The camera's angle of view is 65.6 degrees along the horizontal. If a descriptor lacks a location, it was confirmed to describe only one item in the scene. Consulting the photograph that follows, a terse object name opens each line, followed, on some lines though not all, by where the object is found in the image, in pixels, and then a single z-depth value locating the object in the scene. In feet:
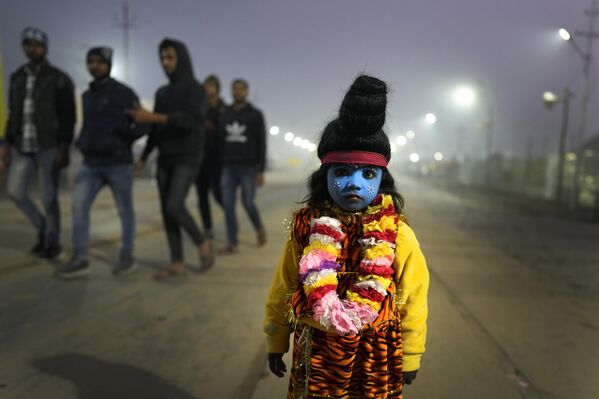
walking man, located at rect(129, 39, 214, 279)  14.60
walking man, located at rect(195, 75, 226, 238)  19.76
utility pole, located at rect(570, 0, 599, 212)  55.67
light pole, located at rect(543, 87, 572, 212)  58.23
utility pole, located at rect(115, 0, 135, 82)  104.60
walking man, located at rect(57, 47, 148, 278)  14.12
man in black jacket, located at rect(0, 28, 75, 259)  15.06
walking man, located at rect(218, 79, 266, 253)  19.10
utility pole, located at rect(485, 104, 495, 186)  114.42
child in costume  5.08
